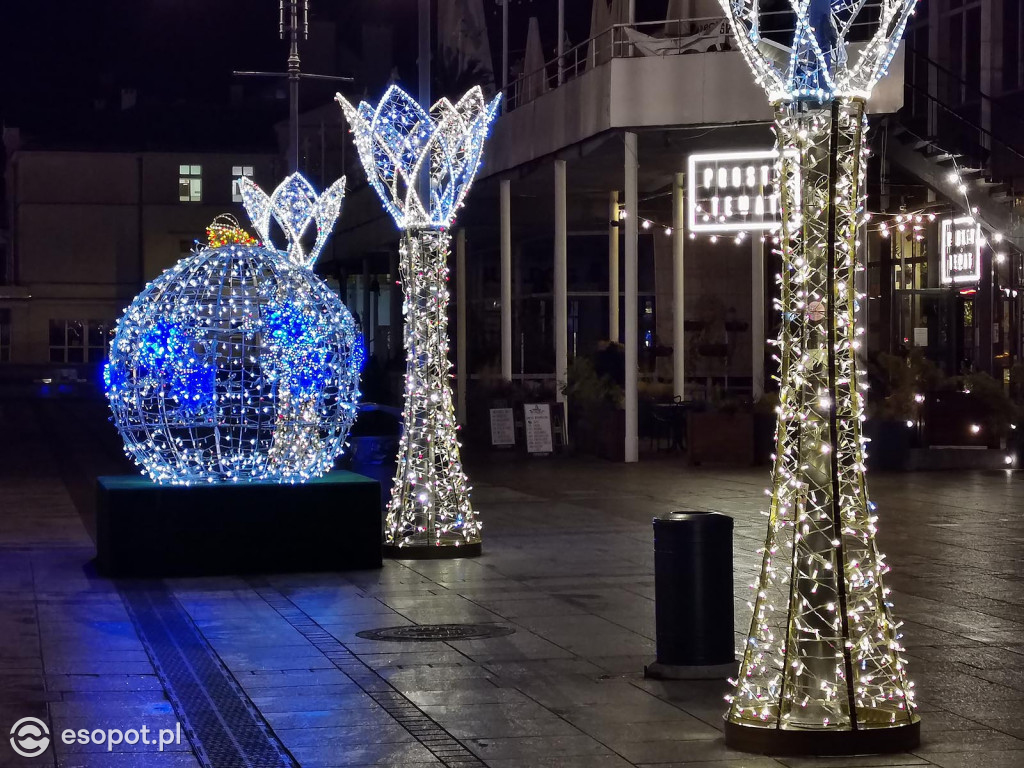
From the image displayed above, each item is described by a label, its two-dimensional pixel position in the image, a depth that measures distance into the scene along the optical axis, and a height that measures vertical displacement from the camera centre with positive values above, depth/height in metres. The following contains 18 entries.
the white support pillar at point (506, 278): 30.64 +1.39
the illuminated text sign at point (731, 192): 25.19 +2.42
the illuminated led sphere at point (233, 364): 13.13 -0.09
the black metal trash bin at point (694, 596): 8.87 -1.30
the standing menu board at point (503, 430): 28.31 -1.28
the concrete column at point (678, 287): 29.14 +1.14
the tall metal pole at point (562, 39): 27.84 +5.33
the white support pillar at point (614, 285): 31.66 +1.29
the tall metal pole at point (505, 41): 31.27 +5.88
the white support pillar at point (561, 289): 28.00 +1.08
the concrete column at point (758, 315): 28.31 +0.64
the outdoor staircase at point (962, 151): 25.86 +3.35
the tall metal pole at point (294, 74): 29.64 +4.98
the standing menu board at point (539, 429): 27.28 -1.22
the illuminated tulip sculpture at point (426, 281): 14.55 +0.65
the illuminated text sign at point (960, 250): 28.75 +1.76
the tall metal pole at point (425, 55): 16.52 +2.95
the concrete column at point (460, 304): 36.47 +1.11
